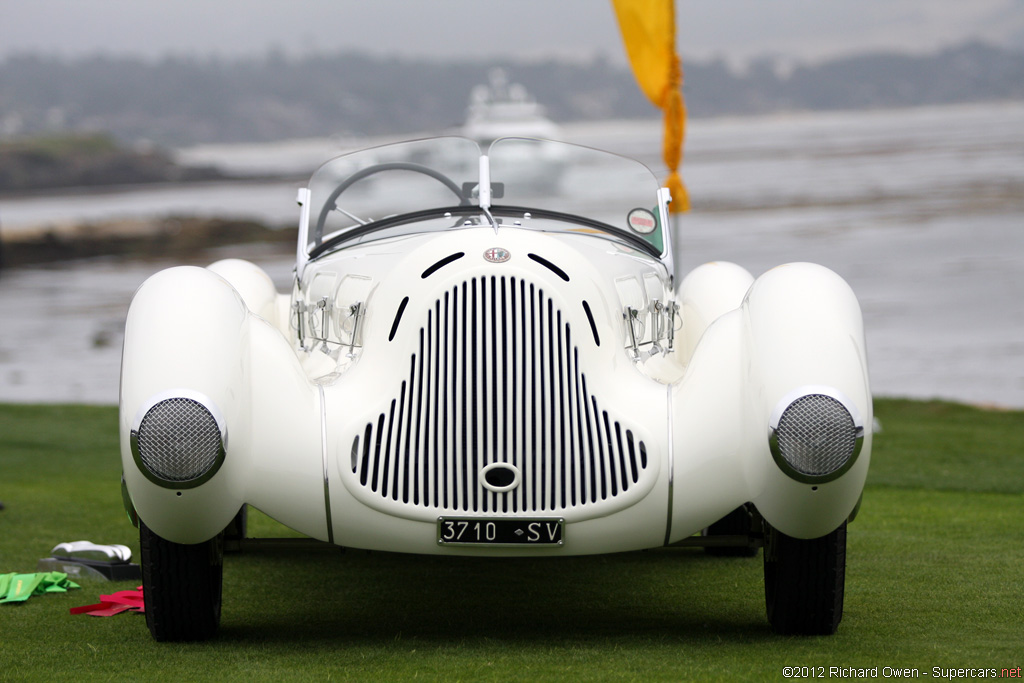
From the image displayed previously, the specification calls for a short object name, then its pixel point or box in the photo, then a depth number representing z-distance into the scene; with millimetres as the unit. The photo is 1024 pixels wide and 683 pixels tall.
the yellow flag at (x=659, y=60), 17406
